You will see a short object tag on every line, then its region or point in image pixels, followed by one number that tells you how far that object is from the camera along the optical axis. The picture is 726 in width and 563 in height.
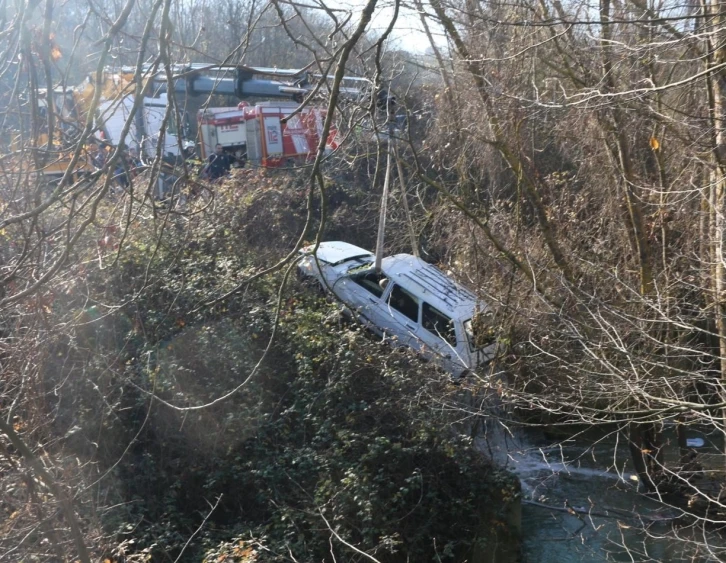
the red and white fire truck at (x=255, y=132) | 20.33
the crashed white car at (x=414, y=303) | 10.35
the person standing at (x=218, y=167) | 16.30
